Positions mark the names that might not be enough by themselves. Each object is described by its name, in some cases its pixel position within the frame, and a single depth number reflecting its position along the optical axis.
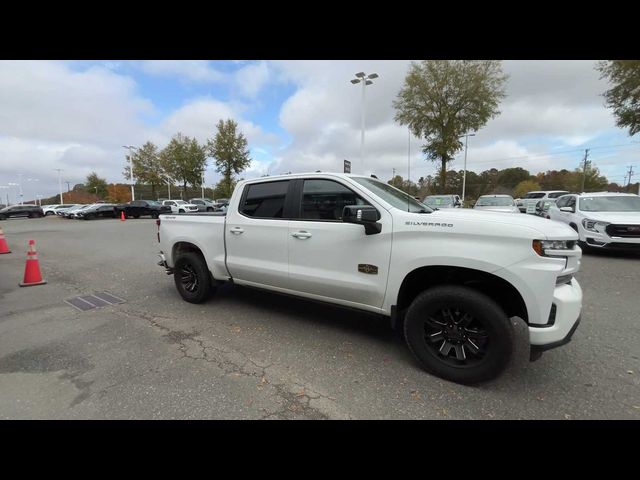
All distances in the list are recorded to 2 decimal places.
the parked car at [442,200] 15.40
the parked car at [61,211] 32.34
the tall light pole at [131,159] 43.47
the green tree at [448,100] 24.33
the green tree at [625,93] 15.40
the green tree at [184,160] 43.41
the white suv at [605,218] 7.39
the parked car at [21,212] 32.78
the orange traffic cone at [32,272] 6.15
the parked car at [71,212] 30.05
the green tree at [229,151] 39.19
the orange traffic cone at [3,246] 10.34
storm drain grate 4.86
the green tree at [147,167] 44.88
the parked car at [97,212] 29.53
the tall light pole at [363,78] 15.70
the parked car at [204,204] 32.88
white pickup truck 2.44
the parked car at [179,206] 30.72
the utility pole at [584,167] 57.24
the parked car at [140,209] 30.12
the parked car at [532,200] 19.59
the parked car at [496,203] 12.34
